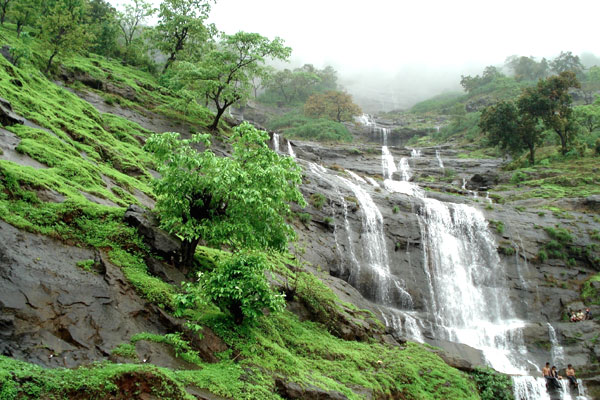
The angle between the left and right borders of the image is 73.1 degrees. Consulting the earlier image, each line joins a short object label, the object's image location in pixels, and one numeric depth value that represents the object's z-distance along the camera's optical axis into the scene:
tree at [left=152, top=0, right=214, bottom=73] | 34.06
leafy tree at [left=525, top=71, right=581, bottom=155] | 37.81
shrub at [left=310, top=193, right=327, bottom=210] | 26.02
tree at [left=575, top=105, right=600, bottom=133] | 43.81
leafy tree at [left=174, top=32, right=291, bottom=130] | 26.56
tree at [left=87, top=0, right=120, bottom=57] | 35.16
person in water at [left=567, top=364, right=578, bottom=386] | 18.22
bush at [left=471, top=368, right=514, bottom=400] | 15.37
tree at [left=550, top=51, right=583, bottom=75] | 80.50
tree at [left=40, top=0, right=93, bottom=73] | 22.19
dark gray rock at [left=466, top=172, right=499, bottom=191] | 37.97
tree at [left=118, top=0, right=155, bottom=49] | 37.53
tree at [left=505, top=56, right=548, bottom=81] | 85.19
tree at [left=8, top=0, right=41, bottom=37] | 26.21
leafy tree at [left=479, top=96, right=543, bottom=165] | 39.25
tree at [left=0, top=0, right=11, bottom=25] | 27.89
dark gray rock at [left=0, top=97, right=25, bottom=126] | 13.61
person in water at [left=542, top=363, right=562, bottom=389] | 17.91
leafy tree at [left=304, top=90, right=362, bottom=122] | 65.00
